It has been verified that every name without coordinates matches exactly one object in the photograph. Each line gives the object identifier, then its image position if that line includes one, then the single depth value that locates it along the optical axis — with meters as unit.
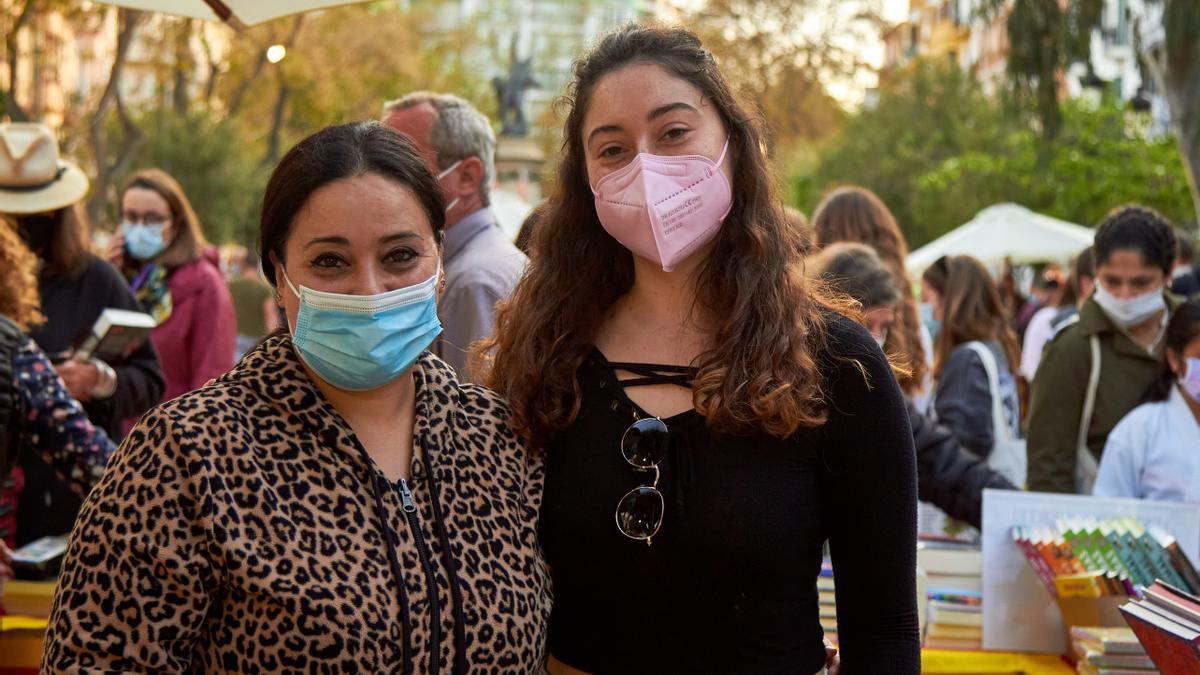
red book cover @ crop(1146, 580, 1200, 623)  3.20
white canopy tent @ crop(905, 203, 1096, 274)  16.97
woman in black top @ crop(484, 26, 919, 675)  2.49
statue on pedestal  24.02
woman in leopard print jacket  2.19
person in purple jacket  6.55
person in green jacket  5.51
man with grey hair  4.04
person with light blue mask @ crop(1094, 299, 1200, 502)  4.65
